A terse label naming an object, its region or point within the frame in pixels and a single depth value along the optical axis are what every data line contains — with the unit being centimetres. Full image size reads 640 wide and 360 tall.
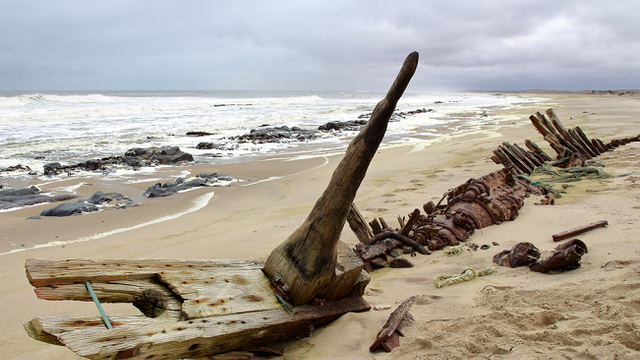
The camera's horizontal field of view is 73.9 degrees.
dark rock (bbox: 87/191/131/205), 821
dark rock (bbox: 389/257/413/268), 451
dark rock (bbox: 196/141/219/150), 1617
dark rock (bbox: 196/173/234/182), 1022
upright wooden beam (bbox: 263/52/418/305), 274
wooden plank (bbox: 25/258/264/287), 234
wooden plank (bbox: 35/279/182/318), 240
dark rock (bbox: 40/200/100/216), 734
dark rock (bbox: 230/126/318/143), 1836
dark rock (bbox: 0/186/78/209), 817
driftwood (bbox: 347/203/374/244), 468
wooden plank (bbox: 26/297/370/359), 207
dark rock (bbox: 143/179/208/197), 890
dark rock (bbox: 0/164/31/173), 1196
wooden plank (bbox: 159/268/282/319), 254
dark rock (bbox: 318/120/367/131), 2238
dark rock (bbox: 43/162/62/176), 1146
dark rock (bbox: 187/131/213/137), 2036
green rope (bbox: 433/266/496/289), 371
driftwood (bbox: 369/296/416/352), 264
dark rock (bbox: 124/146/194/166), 1311
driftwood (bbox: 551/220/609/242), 437
